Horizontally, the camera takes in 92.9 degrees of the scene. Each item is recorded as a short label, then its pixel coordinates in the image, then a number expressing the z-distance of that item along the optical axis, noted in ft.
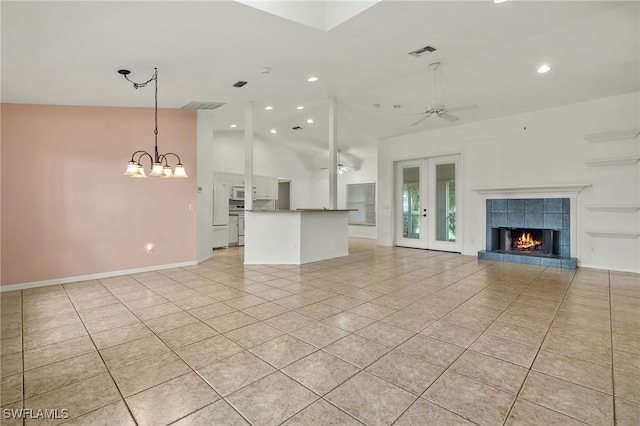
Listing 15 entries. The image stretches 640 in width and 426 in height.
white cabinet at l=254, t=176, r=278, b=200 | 30.78
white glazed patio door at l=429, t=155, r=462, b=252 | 23.72
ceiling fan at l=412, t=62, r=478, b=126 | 15.16
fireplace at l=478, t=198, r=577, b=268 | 18.73
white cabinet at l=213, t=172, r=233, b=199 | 27.68
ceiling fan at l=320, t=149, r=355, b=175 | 33.49
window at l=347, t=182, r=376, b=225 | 35.09
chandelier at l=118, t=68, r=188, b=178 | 11.94
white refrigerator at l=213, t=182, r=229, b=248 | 25.93
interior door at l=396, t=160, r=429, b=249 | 25.76
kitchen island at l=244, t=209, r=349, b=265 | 19.15
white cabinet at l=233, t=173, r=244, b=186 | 29.14
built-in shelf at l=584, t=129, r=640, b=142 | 16.28
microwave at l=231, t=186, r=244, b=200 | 28.99
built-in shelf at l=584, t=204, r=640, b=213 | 16.33
